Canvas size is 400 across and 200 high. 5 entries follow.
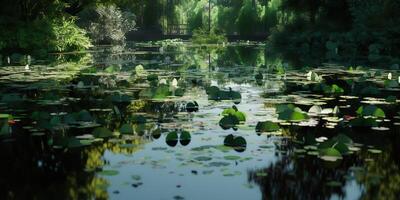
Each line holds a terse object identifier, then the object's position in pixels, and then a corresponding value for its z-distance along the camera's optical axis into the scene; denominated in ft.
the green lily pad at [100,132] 15.46
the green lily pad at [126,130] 16.22
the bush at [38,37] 57.16
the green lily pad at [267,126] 16.69
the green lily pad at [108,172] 12.02
